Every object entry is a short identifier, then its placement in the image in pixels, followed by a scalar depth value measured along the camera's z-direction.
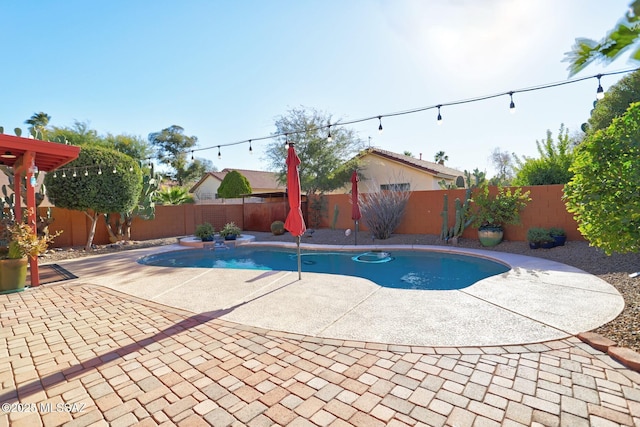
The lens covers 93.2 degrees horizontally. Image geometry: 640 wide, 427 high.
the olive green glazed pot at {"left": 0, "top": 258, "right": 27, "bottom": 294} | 5.39
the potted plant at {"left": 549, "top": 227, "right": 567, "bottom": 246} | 8.14
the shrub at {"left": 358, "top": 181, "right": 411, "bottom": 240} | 11.19
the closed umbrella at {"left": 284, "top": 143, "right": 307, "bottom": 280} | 6.02
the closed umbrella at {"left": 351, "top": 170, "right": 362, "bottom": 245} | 11.00
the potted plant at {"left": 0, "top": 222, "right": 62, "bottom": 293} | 5.41
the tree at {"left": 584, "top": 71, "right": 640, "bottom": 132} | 10.02
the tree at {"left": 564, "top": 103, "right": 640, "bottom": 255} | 3.38
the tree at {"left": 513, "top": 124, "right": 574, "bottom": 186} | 9.31
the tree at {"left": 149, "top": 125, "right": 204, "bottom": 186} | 31.27
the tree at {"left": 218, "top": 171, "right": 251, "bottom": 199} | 22.45
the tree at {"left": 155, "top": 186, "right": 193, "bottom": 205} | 16.17
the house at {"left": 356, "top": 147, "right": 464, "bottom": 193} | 16.52
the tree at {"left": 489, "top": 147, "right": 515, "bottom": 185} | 28.62
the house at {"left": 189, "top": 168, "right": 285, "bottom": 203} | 28.05
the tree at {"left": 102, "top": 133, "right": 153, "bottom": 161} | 22.50
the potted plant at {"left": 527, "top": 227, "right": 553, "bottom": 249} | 8.13
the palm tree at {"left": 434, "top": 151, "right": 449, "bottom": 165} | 34.34
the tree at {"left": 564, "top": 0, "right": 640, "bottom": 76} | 1.08
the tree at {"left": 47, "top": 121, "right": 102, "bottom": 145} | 20.28
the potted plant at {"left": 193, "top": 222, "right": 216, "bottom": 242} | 11.38
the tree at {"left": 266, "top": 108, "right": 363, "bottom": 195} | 16.27
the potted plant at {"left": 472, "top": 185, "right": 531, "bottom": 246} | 9.05
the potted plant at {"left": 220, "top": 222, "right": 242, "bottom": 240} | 11.67
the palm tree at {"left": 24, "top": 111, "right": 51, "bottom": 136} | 23.23
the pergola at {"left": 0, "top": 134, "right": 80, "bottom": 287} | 5.53
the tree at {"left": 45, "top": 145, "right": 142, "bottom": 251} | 9.50
